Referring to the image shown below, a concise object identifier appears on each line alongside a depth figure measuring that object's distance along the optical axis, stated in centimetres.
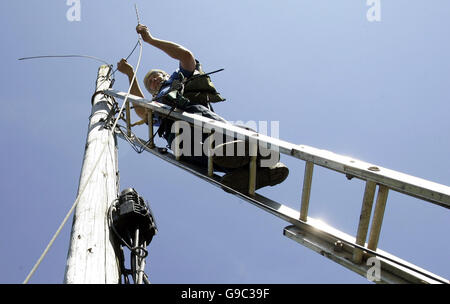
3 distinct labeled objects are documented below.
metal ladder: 234
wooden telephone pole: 256
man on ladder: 364
